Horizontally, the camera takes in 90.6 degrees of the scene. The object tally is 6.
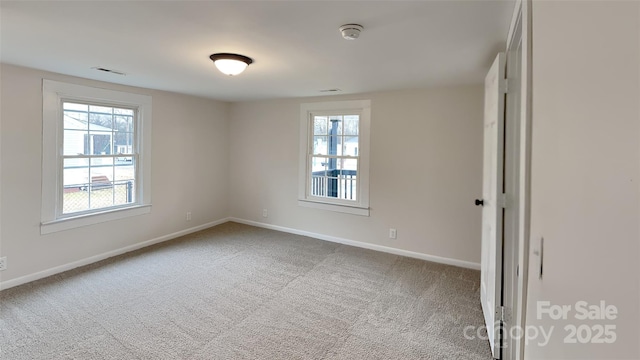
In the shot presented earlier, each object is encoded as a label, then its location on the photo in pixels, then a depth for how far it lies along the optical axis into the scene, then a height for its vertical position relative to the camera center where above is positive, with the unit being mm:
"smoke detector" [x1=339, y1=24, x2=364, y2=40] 1916 +913
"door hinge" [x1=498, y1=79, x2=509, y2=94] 2037 +613
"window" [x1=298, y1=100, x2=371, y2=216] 4477 +332
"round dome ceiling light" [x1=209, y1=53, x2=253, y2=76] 2536 +932
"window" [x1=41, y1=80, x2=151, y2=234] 3400 +234
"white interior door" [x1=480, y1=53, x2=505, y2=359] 2072 -119
